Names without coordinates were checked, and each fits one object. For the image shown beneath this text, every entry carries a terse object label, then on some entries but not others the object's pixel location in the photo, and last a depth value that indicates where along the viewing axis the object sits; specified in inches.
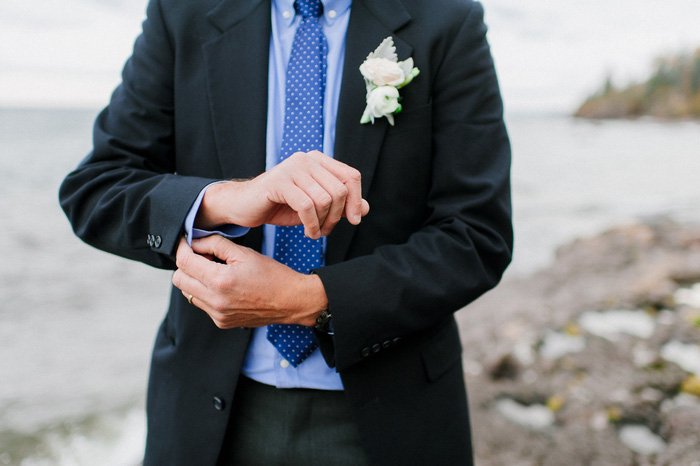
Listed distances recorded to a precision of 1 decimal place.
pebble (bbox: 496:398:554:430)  124.1
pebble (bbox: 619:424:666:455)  105.8
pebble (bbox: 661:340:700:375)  137.2
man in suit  46.3
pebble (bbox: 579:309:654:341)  168.2
